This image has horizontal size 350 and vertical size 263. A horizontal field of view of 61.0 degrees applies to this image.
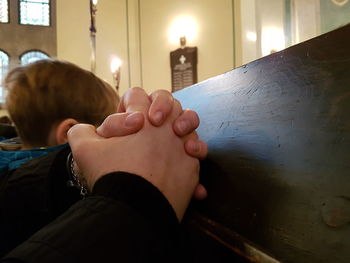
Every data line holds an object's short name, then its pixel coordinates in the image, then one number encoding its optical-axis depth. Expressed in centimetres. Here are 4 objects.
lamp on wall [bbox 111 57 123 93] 379
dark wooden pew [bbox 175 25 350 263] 27
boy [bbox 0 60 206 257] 79
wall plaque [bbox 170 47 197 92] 370
